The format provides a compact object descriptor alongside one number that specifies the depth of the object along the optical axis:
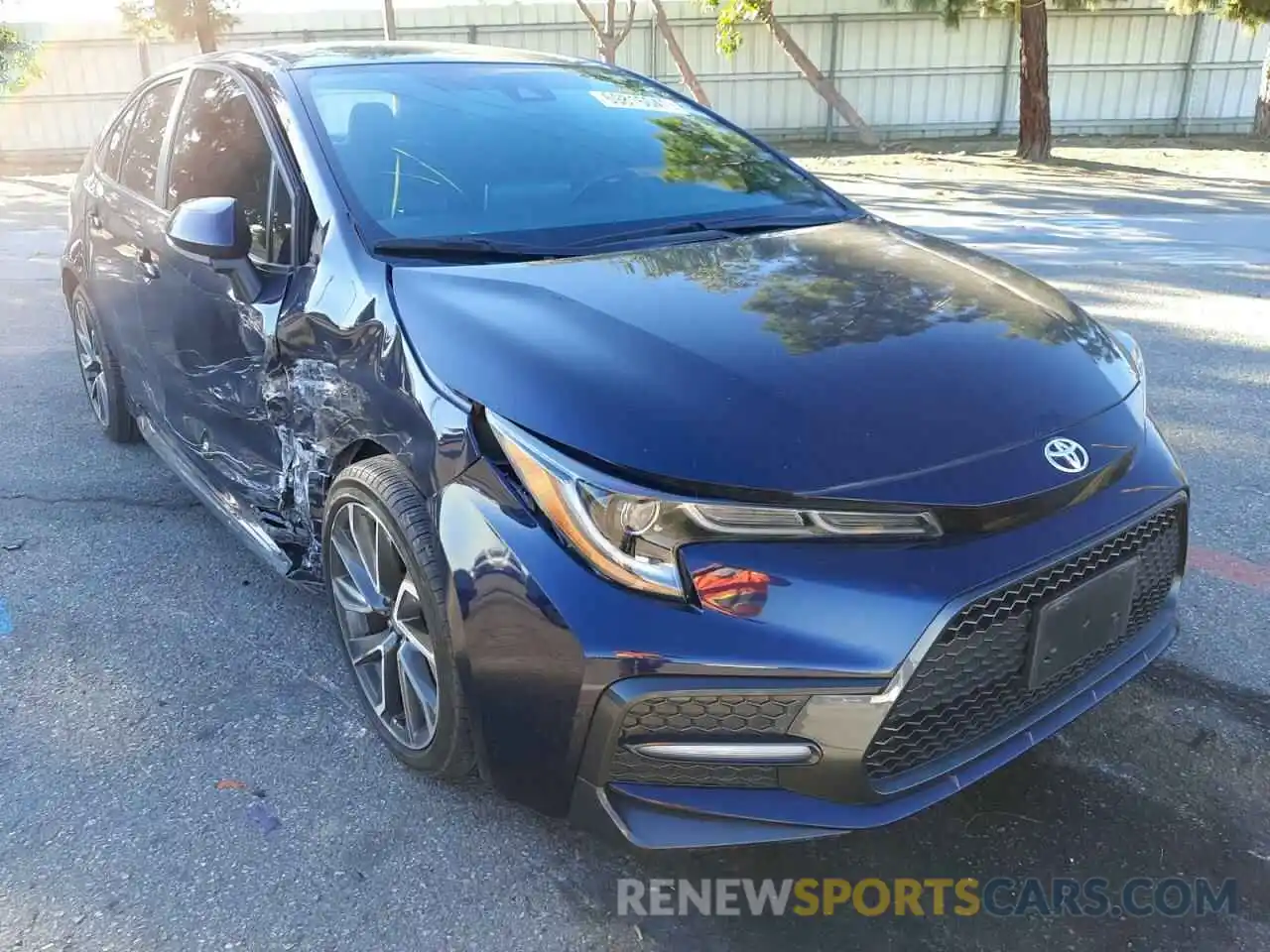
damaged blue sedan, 1.77
